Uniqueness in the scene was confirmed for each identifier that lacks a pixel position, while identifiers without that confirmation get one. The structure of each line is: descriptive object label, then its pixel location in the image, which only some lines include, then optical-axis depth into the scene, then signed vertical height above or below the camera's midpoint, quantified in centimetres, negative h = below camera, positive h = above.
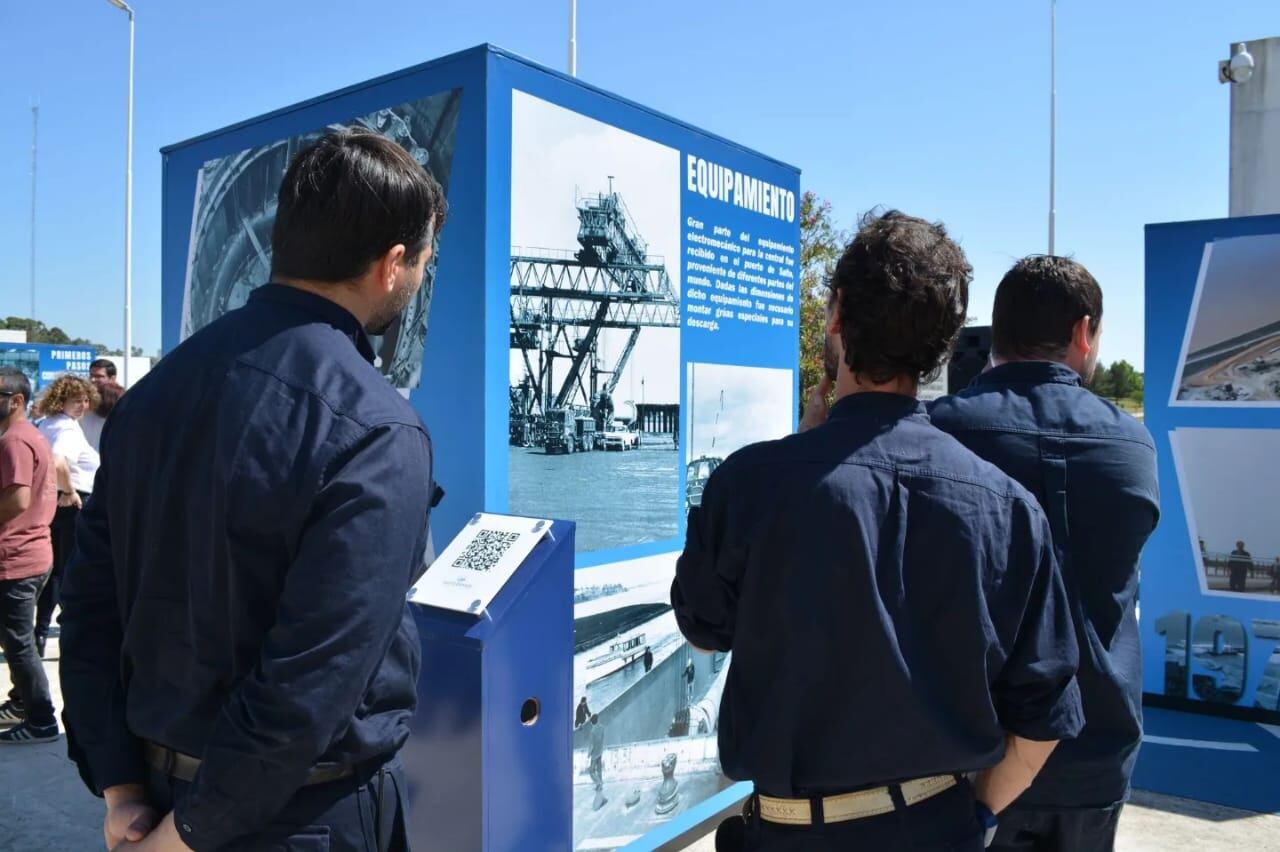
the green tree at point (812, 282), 1563 +233
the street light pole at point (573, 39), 800 +332
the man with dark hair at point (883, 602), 144 -29
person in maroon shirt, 464 -69
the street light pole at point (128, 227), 2058 +408
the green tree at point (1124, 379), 4647 +219
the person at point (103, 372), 740 +31
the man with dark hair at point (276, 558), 126 -21
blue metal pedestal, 225 -75
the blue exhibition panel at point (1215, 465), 549 -25
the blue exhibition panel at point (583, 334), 272 +28
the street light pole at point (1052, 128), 2184 +704
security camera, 721 +279
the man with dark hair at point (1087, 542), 198 -26
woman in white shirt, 622 -29
